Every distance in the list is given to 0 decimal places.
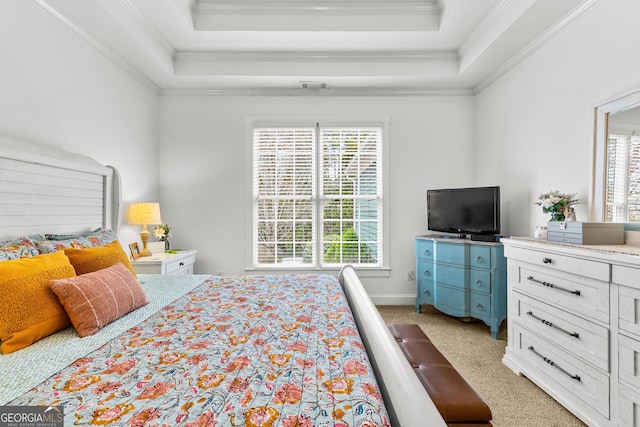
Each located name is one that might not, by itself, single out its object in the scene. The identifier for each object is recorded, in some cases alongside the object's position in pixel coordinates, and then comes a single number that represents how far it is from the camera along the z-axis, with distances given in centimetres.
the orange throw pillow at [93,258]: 171
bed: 79
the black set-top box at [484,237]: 301
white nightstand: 276
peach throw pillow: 135
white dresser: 150
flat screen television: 298
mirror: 190
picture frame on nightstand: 290
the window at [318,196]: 381
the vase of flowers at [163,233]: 318
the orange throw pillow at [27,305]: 121
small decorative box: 187
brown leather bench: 124
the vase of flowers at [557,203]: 225
